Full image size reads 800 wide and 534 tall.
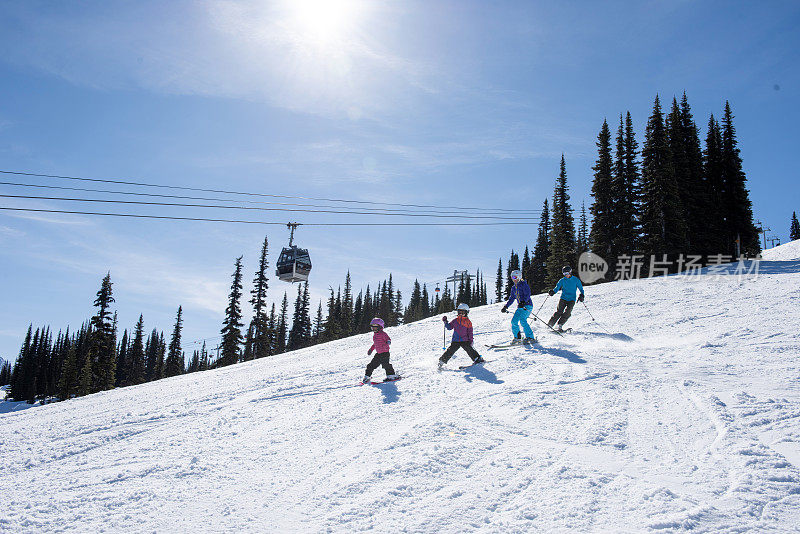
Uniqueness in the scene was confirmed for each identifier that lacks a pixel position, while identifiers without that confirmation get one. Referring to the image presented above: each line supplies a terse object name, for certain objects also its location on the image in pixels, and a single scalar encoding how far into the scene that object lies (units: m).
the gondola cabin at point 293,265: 26.33
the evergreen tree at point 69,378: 59.00
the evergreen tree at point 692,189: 39.34
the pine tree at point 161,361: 79.50
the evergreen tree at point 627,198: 39.09
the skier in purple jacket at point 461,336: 11.52
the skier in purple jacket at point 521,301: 12.82
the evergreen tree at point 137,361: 79.22
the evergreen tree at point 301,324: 71.50
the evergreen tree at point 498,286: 103.54
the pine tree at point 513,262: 103.25
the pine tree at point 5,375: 123.76
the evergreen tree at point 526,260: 83.59
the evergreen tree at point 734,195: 42.56
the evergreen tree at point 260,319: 53.66
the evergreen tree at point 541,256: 64.12
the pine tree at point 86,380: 46.64
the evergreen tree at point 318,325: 90.62
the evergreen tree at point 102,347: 46.25
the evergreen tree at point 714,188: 40.78
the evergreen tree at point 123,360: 95.55
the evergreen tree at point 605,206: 40.47
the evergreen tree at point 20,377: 90.56
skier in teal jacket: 13.81
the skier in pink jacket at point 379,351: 10.96
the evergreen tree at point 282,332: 72.94
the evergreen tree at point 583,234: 89.29
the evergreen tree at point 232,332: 51.25
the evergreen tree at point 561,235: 49.44
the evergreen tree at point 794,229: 96.75
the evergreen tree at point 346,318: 71.62
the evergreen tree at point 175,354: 66.07
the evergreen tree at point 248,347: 53.53
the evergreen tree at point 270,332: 55.81
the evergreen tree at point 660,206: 36.43
